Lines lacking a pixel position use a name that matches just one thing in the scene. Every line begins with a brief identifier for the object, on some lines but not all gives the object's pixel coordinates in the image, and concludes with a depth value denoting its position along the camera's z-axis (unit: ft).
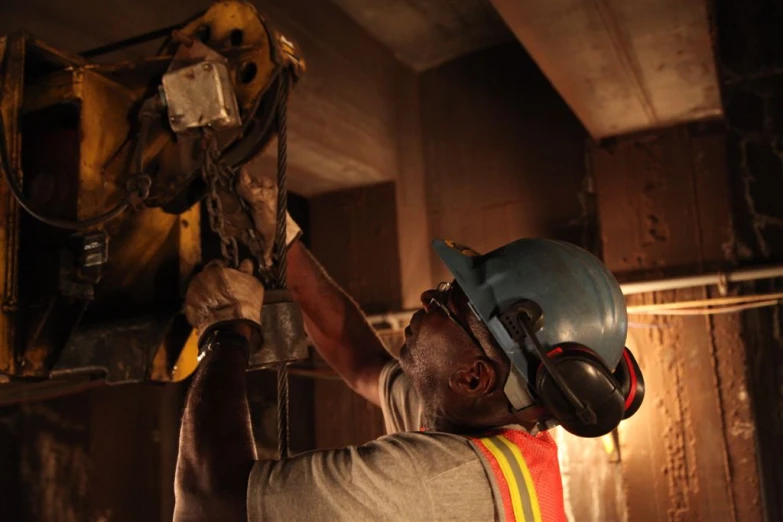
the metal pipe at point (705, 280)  9.18
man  4.25
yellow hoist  4.86
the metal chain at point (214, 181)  4.99
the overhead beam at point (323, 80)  7.29
